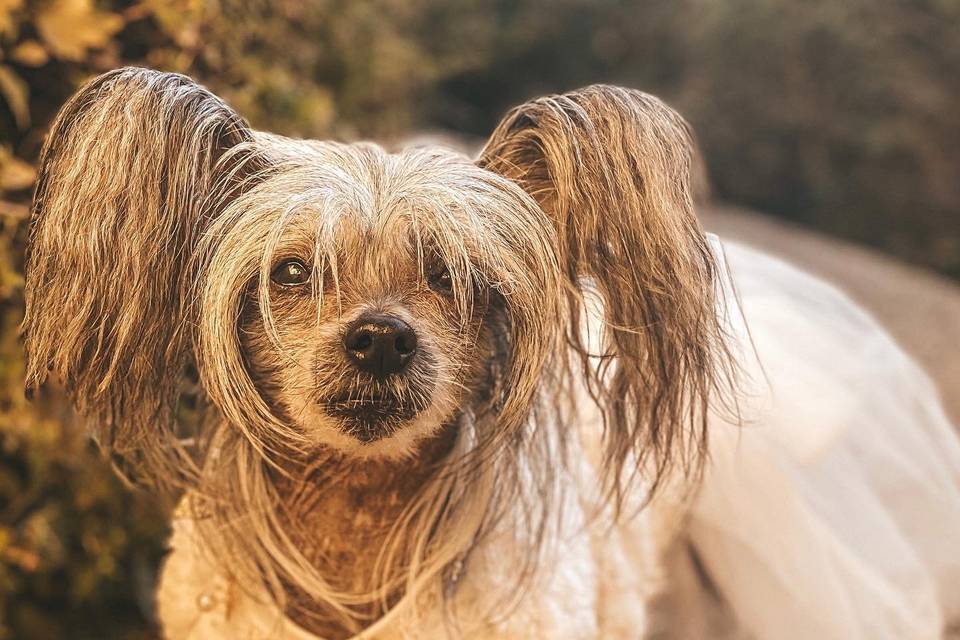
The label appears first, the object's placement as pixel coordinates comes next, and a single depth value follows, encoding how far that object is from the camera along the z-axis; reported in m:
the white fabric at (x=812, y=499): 0.49
